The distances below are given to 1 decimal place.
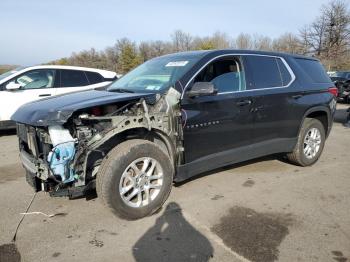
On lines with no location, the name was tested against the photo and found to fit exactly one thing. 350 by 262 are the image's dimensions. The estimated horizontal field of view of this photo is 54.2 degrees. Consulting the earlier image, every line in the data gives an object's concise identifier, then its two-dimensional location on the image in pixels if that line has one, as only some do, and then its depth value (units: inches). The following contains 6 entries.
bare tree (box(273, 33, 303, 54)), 2010.0
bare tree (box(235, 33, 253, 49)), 2669.8
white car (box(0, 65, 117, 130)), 315.9
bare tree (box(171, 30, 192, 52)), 2667.3
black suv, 133.3
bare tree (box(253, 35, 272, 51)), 2571.4
